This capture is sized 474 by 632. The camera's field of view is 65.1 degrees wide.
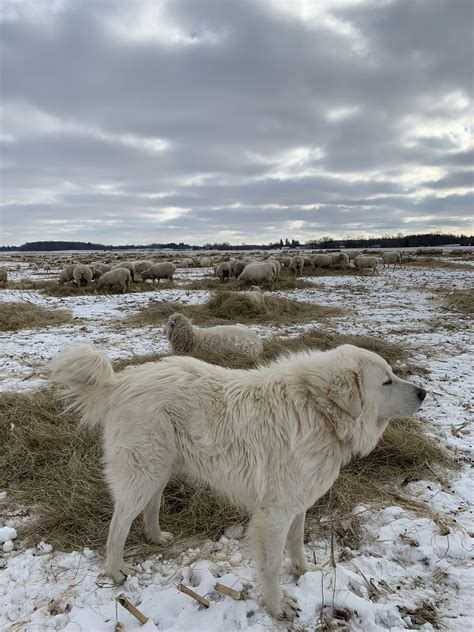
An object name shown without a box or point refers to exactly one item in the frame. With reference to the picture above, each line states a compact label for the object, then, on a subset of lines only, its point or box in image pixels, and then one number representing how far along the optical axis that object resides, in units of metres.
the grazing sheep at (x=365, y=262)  30.84
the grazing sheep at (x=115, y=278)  20.83
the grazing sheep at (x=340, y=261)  32.22
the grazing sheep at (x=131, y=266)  24.70
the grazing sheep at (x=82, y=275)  21.44
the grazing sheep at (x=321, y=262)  32.22
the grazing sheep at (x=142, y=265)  27.30
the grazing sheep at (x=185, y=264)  39.38
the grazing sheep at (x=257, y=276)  20.77
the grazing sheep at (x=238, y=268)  24.70
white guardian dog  2.67
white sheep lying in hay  8.22
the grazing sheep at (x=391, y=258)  36.94
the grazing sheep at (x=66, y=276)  21.86
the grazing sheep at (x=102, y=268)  25.38
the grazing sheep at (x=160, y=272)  23.42
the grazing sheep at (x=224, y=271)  24.41
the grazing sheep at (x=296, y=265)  27.59
